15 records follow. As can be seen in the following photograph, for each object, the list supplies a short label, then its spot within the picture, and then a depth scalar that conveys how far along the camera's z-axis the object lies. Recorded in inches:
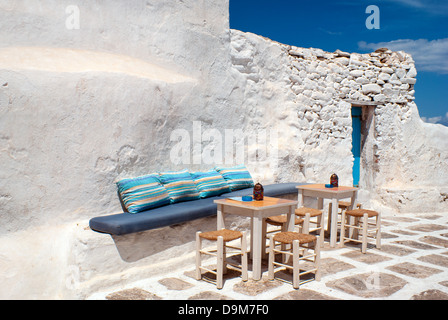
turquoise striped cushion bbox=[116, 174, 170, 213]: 171.5
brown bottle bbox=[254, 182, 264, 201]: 166.4
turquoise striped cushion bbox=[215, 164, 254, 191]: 227.5
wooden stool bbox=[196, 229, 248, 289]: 145.6
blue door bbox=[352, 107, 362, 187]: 327.3
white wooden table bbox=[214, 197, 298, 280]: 153.2
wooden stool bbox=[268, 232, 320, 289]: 144.2
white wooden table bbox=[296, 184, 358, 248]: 199.8
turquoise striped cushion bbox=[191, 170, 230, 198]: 207.0
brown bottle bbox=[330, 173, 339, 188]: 210.2
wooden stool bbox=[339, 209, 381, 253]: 191.5
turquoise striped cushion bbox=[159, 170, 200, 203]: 189.9
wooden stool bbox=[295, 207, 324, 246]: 190.1
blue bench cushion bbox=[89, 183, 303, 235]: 149.3
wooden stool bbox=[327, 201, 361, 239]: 215.2
